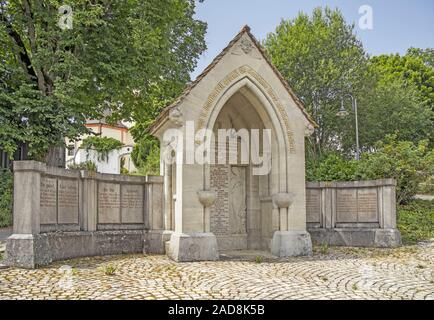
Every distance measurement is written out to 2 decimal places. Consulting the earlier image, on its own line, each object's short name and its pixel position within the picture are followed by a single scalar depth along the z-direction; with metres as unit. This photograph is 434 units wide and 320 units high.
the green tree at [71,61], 13.34
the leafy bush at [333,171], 17.78
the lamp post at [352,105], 23.15
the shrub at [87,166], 40.46
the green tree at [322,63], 29.16
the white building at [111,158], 52.41
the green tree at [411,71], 37.78
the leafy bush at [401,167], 18.78
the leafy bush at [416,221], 15.73
